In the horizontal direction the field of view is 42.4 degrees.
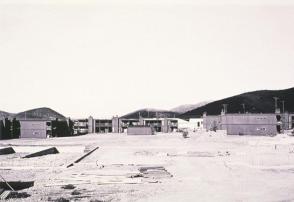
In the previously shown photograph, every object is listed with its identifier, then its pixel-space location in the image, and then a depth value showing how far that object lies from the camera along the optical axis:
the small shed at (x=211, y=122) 114.38
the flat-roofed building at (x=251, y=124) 80.25
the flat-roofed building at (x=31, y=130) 89.38
